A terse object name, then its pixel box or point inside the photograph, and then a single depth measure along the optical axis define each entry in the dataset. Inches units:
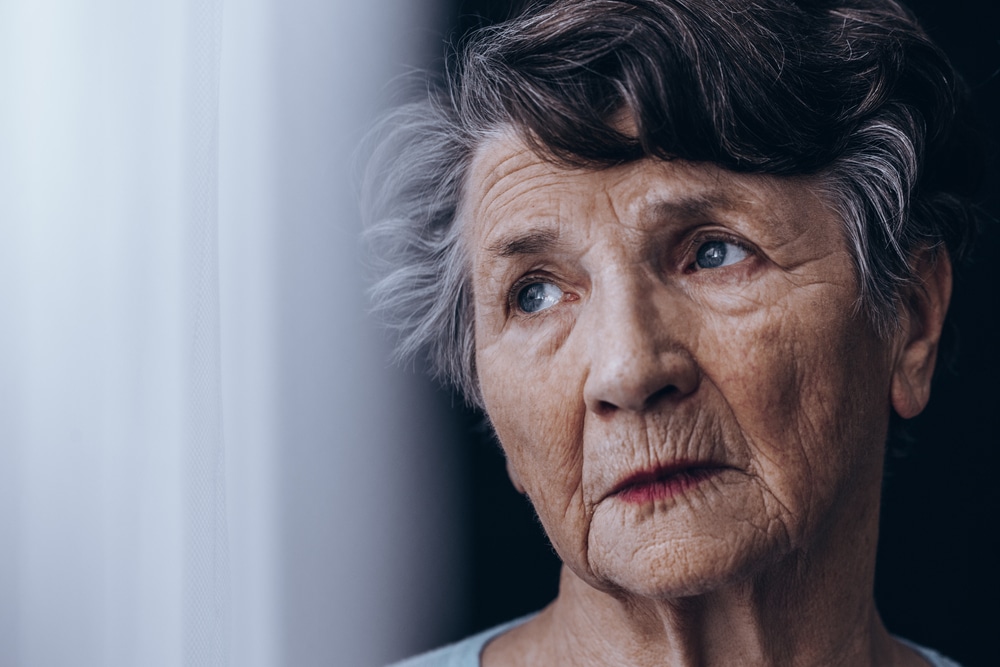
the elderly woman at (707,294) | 29.3
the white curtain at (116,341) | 28.4
